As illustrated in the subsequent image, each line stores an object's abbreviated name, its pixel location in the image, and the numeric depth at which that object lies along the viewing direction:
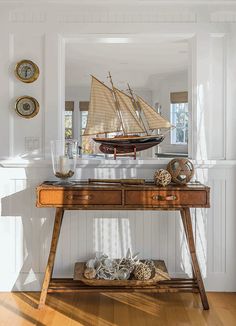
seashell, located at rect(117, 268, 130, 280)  2.99
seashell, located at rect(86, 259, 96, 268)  3.08
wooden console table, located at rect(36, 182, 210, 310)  2.79
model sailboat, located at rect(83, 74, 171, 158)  3.31
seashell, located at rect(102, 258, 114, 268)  3.07
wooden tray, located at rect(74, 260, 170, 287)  2.93
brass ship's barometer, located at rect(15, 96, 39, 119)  3.19
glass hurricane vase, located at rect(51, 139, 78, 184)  3.03
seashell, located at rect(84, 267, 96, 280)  2.96
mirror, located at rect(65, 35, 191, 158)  5.60
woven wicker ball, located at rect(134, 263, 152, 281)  2.94
